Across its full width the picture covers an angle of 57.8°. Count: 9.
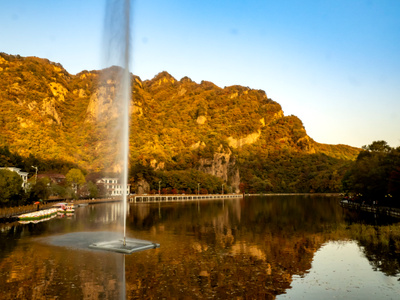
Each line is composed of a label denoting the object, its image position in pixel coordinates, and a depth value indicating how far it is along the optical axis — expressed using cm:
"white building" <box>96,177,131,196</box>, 14977
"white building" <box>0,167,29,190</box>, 9412
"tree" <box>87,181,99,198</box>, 11800
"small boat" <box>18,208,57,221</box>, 5350
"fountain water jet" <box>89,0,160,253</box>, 2986
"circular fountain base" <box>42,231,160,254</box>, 2978
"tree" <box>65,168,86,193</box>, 11581
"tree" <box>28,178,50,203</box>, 7338
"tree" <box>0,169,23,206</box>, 5606
